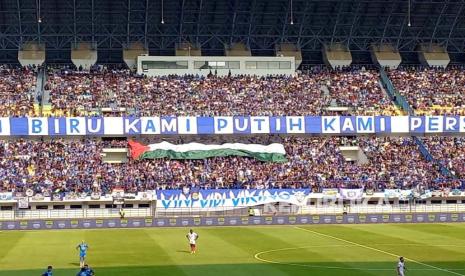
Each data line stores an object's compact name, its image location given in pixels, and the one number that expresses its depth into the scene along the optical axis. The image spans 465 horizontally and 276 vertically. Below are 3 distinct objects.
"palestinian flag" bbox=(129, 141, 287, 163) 84.44
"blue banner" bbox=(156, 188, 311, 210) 77.44
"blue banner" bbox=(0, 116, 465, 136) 85.00
